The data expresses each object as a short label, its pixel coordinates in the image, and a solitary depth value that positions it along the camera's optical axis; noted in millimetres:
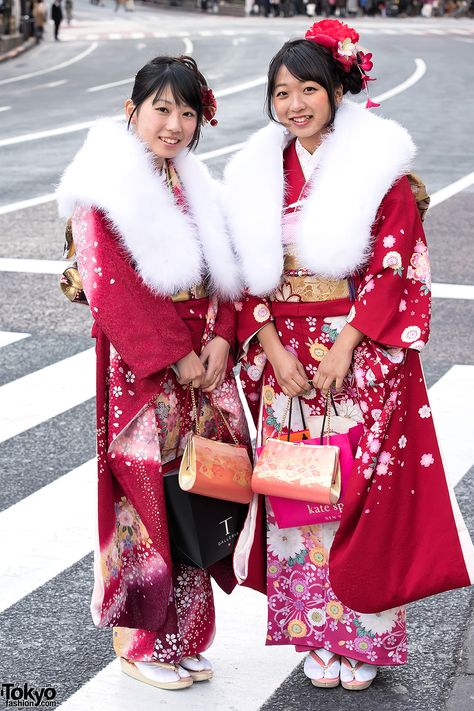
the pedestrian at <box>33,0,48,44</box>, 43750
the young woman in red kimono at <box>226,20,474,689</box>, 3375
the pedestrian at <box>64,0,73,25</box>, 52062
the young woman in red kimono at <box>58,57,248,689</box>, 3355
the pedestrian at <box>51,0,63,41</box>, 42406
